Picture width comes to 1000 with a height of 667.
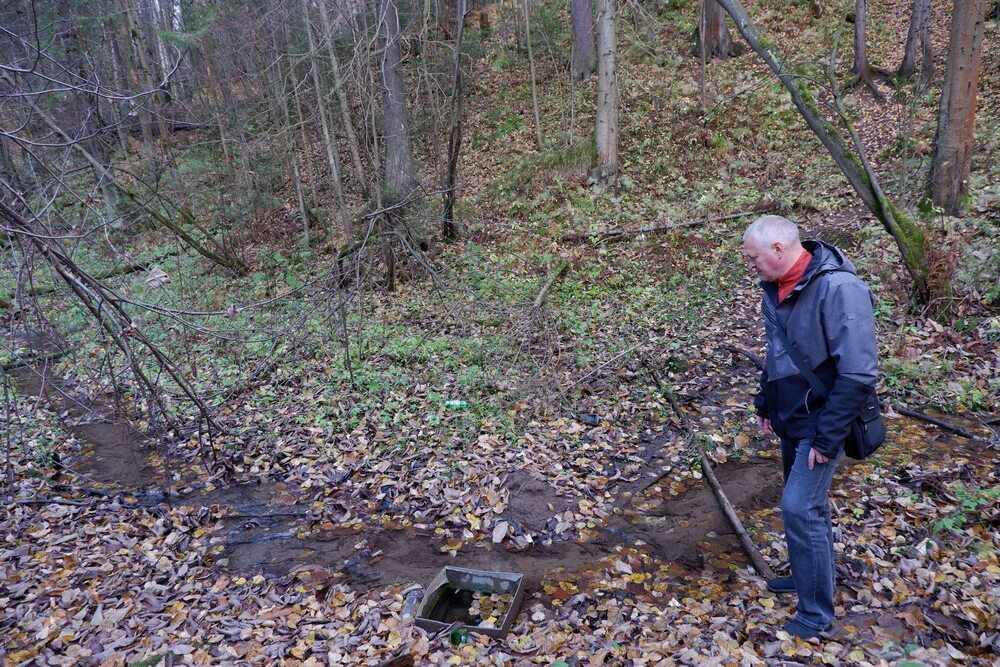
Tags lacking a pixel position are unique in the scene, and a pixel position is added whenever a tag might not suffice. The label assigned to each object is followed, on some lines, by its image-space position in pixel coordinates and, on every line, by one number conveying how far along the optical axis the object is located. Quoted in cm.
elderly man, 302
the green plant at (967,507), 411
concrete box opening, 414
